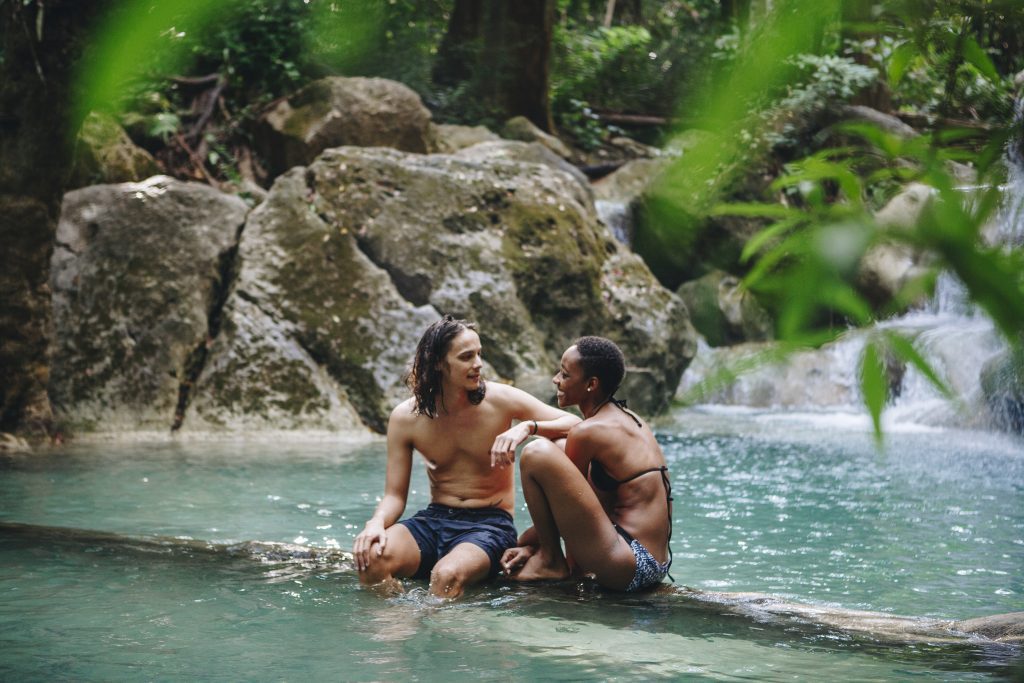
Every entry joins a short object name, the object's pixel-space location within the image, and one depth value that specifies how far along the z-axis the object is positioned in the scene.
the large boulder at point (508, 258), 10.86
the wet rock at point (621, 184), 15.00
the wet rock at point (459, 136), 15.18
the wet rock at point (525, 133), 16.62
